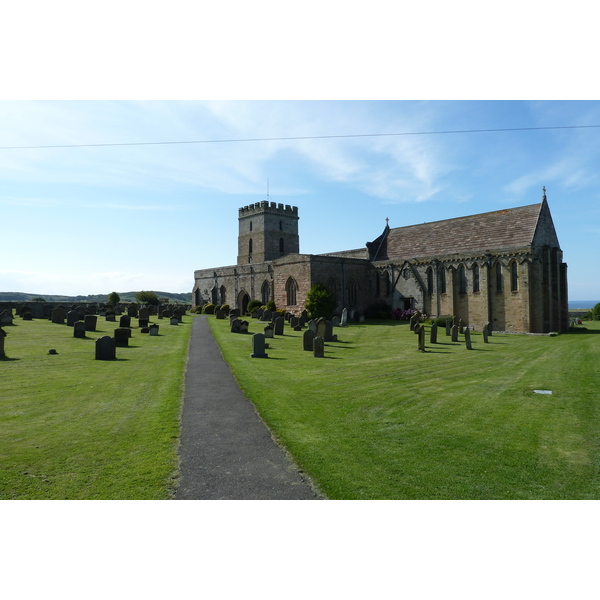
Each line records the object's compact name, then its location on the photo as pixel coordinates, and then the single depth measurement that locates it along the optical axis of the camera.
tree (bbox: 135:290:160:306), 60.81
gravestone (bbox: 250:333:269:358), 16.78
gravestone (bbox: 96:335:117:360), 16.12
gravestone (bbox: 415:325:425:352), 19.64
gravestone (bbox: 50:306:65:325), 30.87
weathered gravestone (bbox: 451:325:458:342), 23.65
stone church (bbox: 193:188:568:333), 30.38
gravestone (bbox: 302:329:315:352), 19.29
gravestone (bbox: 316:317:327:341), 21.78
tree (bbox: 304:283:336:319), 35.03
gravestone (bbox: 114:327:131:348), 19.91
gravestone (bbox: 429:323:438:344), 22.73
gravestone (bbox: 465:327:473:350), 20.67
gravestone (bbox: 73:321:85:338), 22.72
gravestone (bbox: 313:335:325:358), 17.70
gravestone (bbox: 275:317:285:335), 26.15
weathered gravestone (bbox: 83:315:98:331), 25.64
